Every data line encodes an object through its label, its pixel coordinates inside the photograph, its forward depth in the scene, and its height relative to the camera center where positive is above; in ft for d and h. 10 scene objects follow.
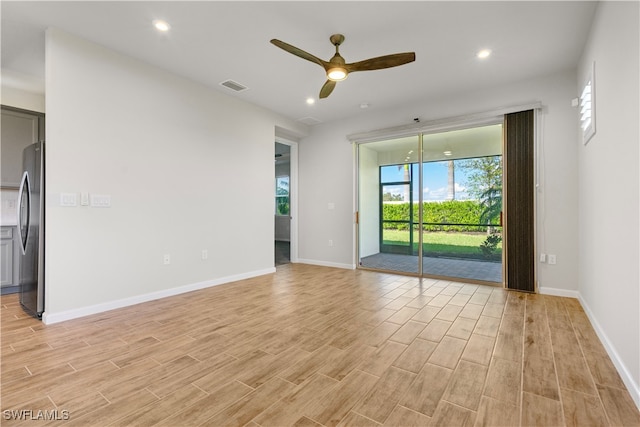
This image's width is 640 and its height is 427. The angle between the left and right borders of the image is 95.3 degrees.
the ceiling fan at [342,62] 8.66 +4.72
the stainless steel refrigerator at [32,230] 9.17 -0.51
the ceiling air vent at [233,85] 13.11 +5.94
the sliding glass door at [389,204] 16.48 +0.59
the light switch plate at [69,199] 9.27 +0.49
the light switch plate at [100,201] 9.97 +0.47
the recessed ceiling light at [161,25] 8.92 +5.90
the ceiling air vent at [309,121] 18.20 +5.98
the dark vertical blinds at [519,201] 12.65 +0.56
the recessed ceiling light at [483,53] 10.50 +5.86
